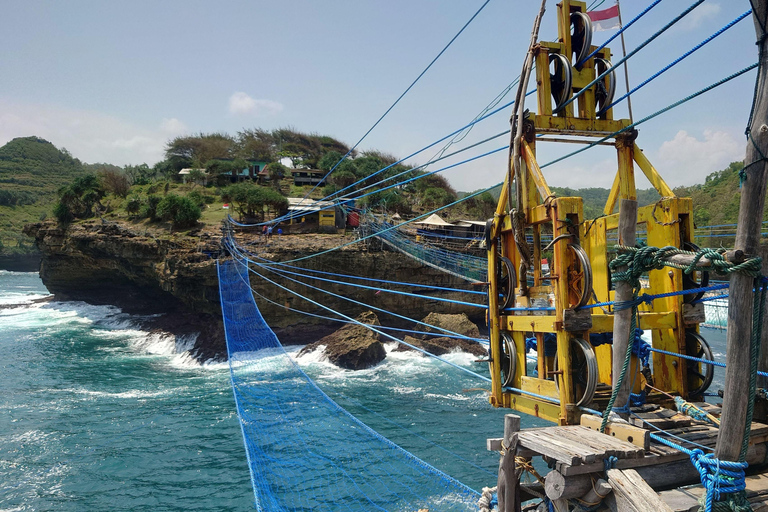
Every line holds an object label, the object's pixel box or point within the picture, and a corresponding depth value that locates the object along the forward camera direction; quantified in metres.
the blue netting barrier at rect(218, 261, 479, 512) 9.66
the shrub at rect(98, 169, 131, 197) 35.19
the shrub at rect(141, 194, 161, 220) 27.95
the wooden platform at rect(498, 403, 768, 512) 3.06
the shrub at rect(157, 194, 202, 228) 26.19
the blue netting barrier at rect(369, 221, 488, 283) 22.23
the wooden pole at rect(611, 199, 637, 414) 3.60
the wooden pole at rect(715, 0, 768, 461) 2.75
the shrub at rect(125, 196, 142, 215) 29.78
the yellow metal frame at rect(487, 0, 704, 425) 4.36
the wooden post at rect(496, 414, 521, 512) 3.82
